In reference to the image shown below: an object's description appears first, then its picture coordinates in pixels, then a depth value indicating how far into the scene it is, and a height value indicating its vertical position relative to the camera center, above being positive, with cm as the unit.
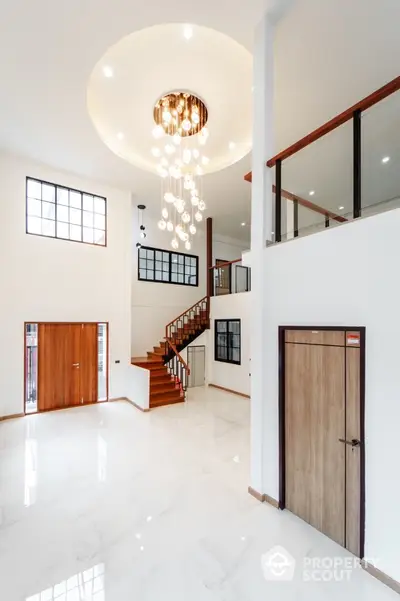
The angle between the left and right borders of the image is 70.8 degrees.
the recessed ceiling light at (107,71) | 444 +375
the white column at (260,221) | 336 +105
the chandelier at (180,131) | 479 +359
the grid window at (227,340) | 842 -106
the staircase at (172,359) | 723 -156
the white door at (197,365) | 905 -192
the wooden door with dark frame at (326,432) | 252 -123
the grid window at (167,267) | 952 +142
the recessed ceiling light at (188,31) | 382 +378
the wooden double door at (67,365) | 652 -144
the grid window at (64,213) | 655 +229
